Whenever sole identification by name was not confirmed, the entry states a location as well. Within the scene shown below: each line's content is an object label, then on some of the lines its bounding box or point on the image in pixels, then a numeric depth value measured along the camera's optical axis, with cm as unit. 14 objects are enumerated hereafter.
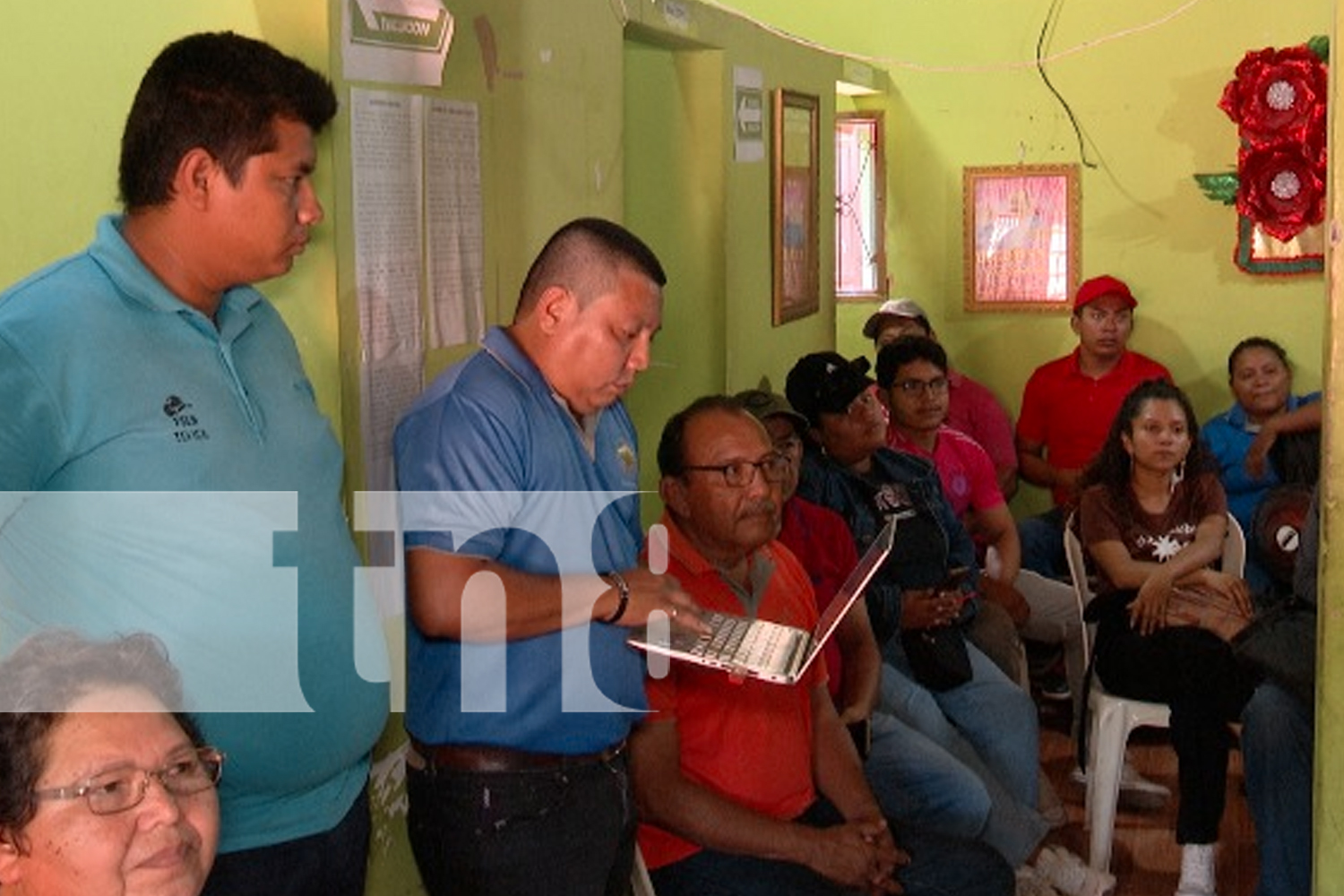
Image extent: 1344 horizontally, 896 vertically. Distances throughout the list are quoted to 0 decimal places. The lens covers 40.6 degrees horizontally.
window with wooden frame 745
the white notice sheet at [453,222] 318
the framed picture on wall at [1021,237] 731
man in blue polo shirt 251
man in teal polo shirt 203
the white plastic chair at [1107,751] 455
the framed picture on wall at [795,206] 585
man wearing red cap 687
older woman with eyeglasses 163
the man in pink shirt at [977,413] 679
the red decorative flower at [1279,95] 648
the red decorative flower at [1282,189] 657
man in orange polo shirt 311
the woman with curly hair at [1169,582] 435
